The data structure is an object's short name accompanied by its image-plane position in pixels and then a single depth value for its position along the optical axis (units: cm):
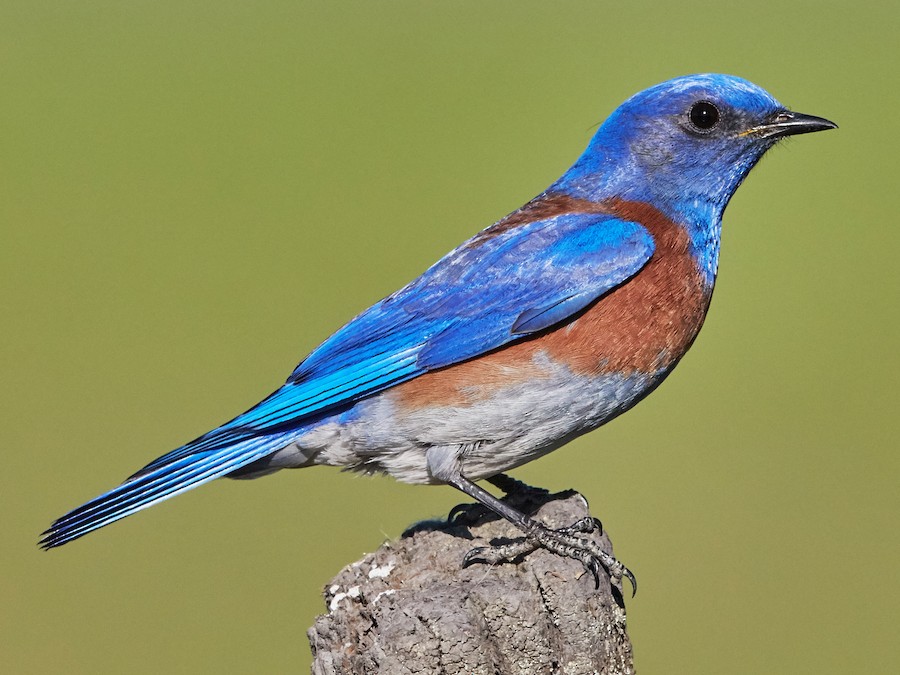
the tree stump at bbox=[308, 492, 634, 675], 797
